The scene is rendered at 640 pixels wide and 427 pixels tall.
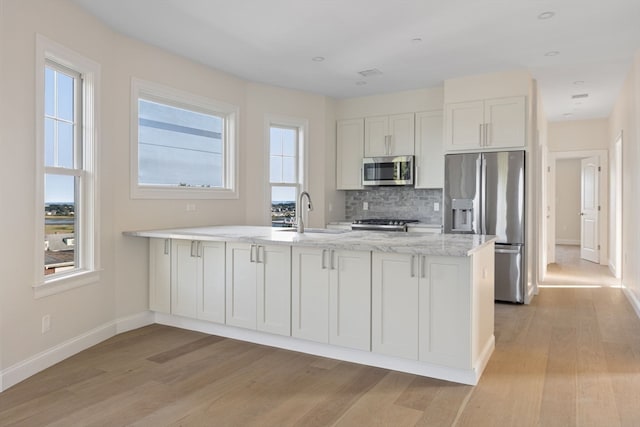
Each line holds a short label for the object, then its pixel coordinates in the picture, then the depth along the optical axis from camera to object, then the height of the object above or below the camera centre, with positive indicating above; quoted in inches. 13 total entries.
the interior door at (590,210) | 323.6 +1.2
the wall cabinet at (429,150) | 229.8 +31.7
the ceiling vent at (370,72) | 200.1 +63.2
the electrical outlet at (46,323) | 122.1 -31.2
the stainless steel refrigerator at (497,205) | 198.4 +2.9
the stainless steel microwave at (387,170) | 235.5 +21.9
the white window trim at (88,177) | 129.1 +10.5
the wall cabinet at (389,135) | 237.1 +41.3
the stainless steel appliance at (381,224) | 226.3 -6.9
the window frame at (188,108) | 161.8 +31.3
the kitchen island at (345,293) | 111.0 -23.6
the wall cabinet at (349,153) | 249.9 +32.6
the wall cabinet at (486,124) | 196.9 +39.7
